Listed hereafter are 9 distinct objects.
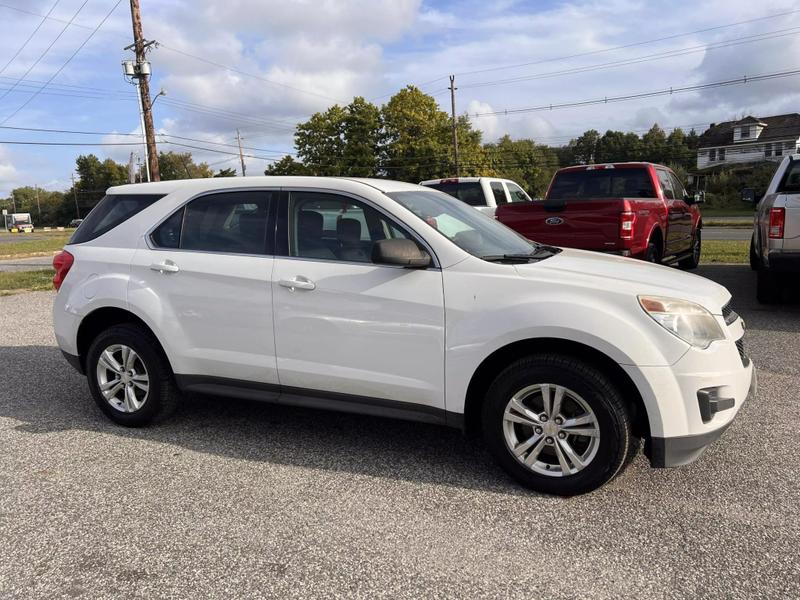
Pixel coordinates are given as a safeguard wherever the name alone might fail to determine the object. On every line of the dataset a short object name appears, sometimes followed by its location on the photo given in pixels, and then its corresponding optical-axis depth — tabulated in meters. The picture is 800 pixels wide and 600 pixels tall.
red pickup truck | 7.80
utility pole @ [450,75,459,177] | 44.78
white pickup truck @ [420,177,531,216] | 12.44
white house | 74.25
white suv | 3.20
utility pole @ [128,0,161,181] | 19.03
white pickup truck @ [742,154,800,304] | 7.29
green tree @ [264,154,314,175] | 58.00
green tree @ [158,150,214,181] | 103.86
